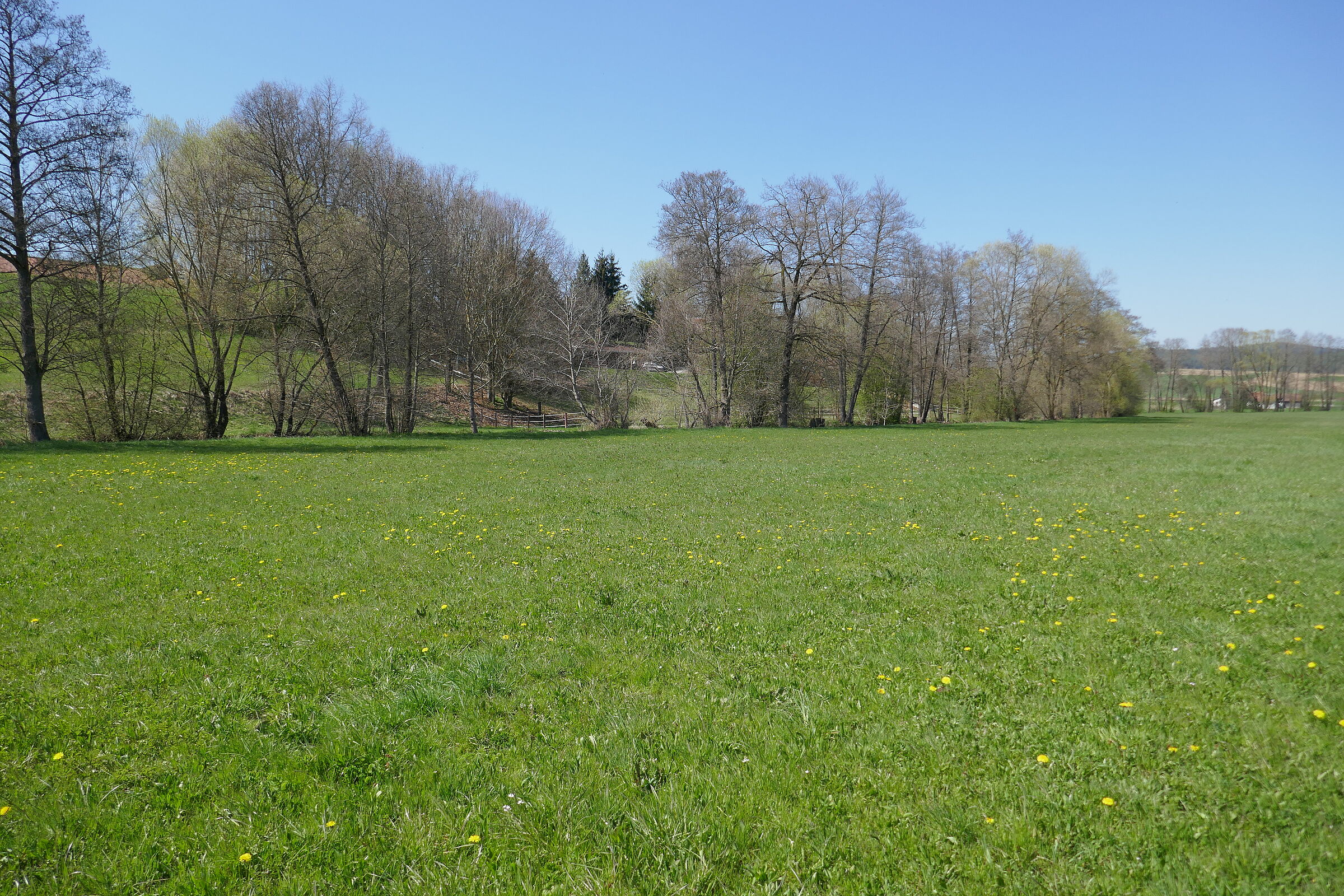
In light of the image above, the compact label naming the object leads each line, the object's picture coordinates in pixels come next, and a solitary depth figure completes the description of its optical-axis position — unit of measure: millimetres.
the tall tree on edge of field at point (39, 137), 21625
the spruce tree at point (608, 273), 76375
